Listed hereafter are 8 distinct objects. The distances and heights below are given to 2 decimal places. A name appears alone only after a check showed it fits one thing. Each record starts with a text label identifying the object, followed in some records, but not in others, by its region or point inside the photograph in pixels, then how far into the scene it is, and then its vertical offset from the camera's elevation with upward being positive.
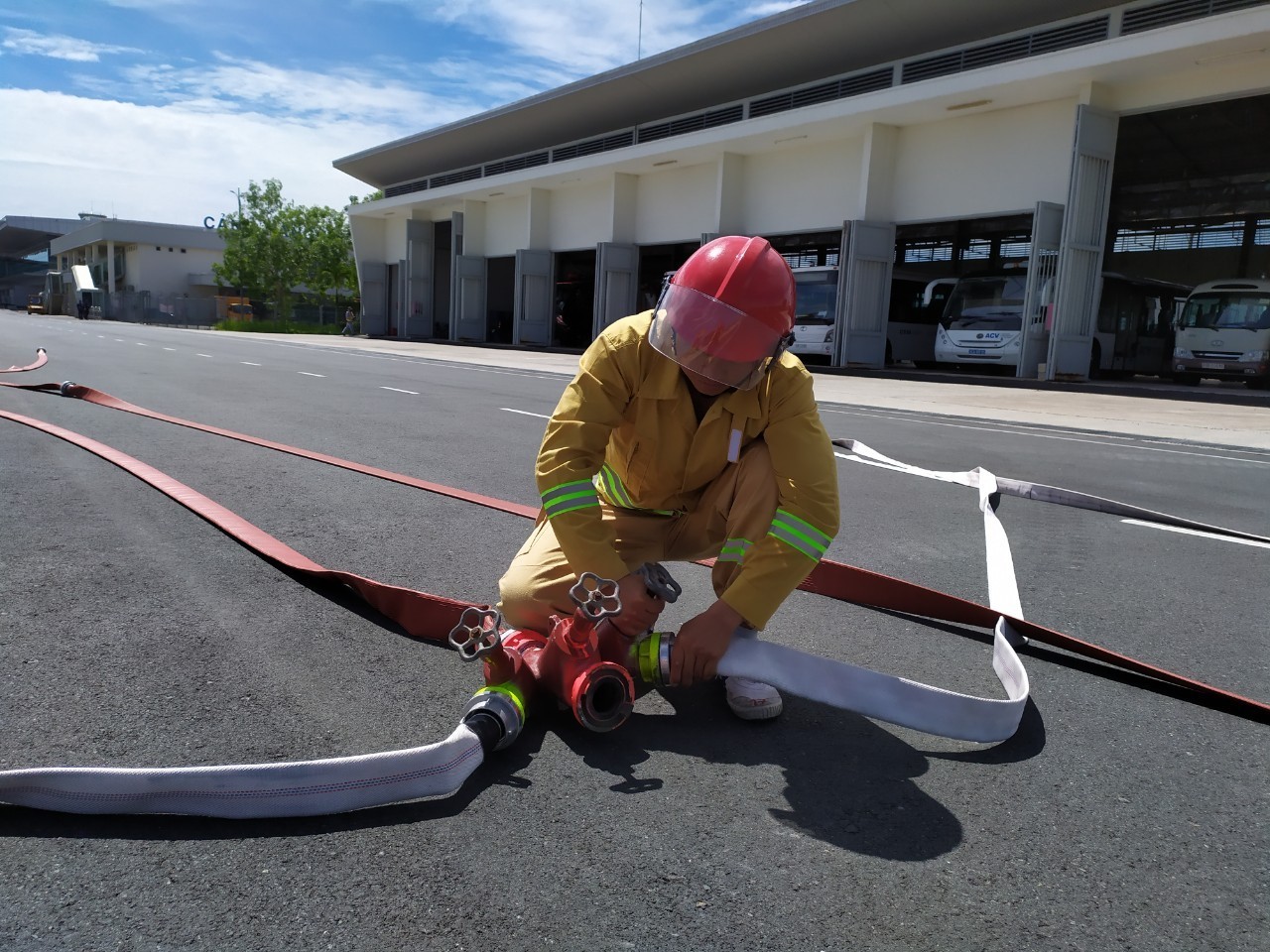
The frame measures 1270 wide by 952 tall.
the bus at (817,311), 23.80 +0.74
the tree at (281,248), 61.31 +4.33
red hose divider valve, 2.38 -0.89
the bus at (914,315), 25.59 +0.80
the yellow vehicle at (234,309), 64.31 +0.05
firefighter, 2.52 -0.36
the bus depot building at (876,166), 19.22 +5.23
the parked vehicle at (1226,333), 20.59 +0.62
